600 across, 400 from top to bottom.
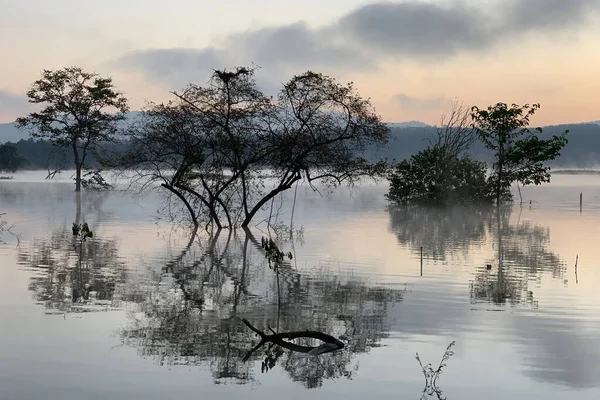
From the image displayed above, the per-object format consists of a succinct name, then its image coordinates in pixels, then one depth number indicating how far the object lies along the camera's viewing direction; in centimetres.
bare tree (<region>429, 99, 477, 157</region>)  6863
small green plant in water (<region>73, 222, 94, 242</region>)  2347
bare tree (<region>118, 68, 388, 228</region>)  3406
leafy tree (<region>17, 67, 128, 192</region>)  7300
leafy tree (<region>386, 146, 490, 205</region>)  5903
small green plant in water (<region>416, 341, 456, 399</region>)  1005
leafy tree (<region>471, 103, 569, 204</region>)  5688
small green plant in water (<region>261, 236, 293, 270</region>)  1552
